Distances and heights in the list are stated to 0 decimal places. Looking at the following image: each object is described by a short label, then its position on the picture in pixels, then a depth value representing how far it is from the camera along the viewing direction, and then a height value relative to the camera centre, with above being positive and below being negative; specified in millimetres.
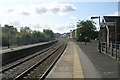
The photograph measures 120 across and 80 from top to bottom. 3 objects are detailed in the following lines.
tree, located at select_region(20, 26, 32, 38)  49206 +3641
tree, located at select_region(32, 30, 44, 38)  61611 +2472
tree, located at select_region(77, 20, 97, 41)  40753 +2597
